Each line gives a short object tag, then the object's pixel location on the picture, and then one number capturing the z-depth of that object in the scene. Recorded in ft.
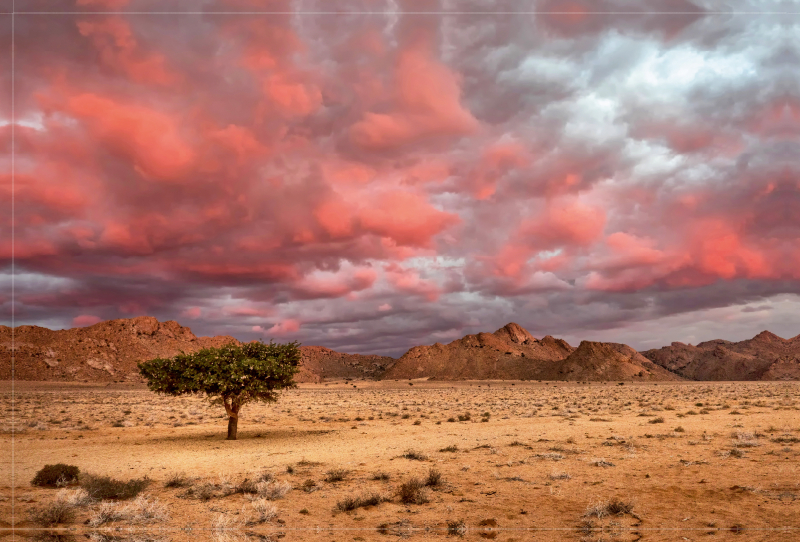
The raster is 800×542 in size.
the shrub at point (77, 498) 40.95
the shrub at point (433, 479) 46.21
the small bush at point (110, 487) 44.85
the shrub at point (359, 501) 40.16
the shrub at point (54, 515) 36.68
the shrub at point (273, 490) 44.09
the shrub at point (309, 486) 46.78
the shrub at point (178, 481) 49.47
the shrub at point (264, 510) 37.45
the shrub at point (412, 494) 41.27
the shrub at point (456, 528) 33.69
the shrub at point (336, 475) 50.59
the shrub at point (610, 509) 35.58
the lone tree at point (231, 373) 80.89
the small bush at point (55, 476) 51.13
